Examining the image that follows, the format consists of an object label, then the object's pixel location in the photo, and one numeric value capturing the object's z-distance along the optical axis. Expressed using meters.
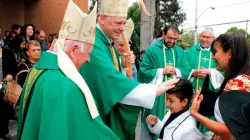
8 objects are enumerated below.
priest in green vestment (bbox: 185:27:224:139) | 5.03
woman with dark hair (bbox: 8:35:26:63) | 6.30
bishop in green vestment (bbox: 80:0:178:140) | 2.99
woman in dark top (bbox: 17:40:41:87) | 5.38
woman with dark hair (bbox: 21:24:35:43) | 7.44
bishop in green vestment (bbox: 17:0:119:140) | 1.96
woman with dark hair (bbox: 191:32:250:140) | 2.34
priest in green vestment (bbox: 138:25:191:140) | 5.00
